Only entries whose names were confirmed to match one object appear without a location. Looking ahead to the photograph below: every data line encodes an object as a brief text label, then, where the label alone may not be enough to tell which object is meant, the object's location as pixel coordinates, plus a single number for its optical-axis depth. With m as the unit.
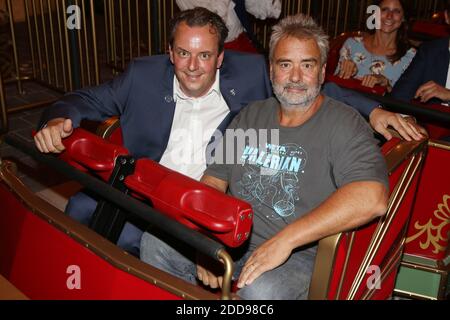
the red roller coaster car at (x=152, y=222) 1.49
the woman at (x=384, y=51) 3.33
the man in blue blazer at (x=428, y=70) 2.87
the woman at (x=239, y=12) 3.63
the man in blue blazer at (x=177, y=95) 2.28
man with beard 1.77
